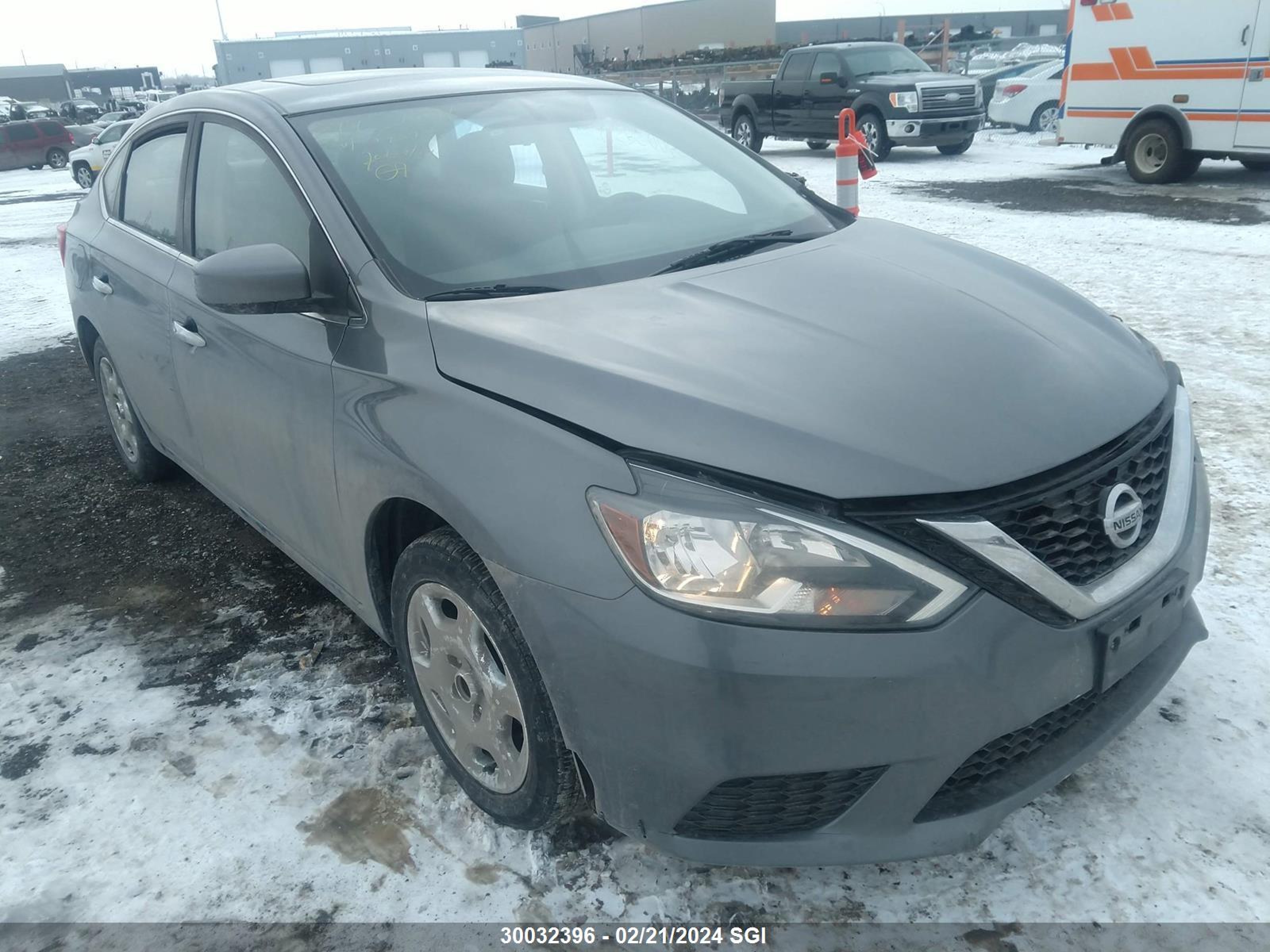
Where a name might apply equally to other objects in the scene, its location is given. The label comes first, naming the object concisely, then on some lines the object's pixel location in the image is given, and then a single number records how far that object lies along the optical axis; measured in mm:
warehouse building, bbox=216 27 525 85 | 63219
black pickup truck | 14703
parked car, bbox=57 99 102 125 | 45938
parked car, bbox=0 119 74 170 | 29062
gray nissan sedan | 1644
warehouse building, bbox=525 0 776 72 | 47562
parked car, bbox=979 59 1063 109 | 20391
